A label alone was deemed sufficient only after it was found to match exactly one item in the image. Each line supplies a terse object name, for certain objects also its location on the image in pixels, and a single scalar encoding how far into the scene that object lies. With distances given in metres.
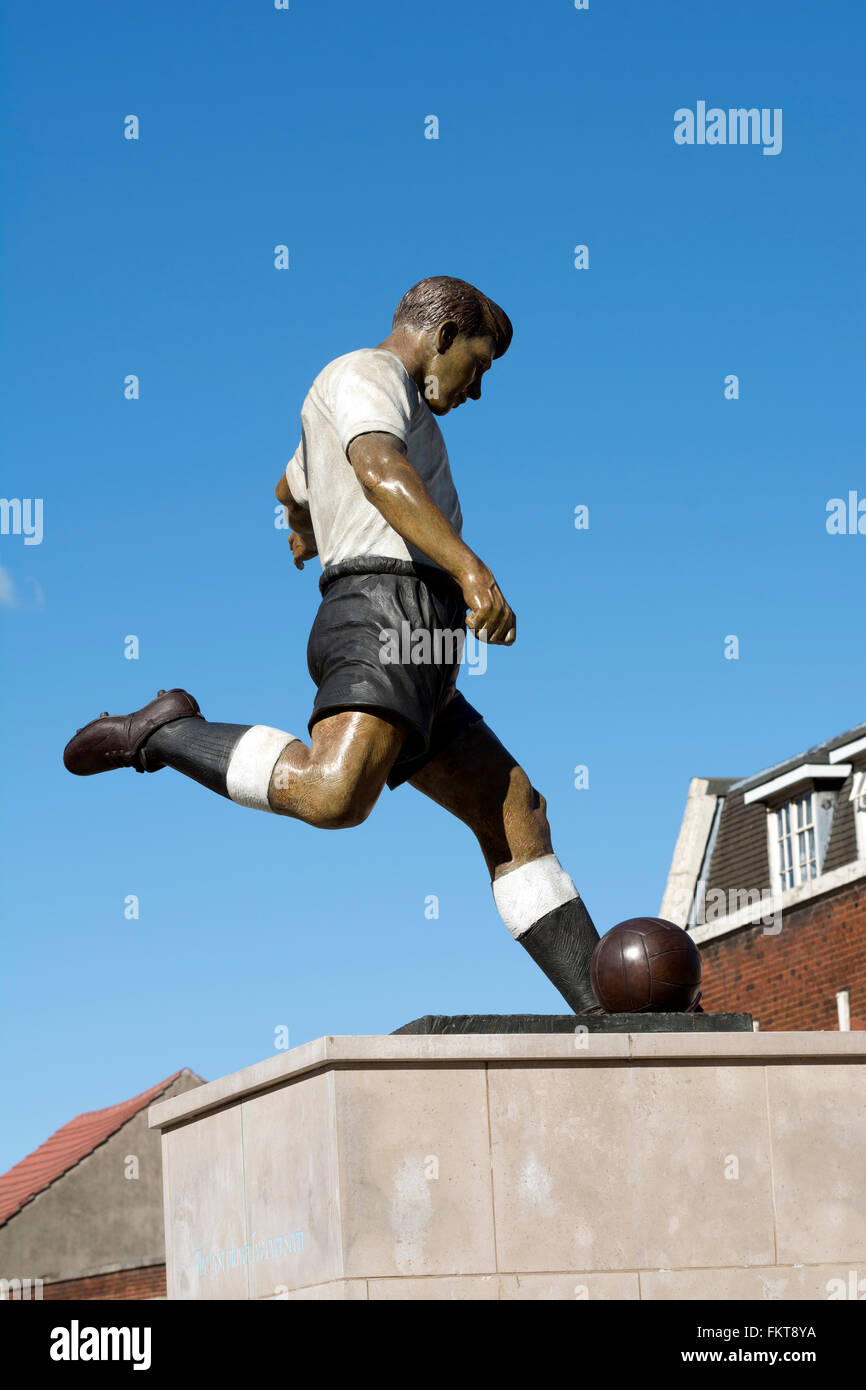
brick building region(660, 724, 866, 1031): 26.72
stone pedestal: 4.82
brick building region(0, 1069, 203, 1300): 33.97
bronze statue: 5.49
